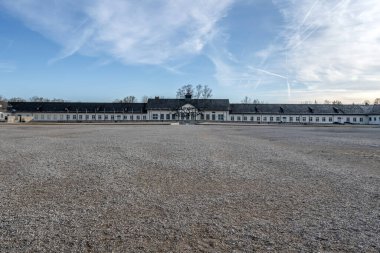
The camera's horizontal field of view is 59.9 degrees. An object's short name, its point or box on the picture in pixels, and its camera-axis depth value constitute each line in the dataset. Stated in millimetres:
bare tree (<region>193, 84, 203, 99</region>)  96375
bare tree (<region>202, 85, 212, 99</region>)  96375
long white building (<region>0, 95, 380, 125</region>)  77438
